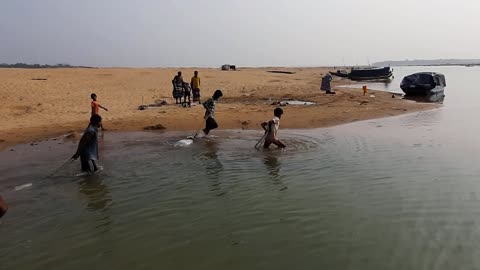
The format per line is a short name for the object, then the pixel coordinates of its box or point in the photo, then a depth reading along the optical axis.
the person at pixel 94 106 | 15.13
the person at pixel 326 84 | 29.61
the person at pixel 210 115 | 13.77
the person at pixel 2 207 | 5.34
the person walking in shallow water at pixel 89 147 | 9.34
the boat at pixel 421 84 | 30.88
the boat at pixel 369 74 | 57.73
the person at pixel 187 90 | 22.06
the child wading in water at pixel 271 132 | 11.64
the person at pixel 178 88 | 22.37
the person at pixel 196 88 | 22.88
